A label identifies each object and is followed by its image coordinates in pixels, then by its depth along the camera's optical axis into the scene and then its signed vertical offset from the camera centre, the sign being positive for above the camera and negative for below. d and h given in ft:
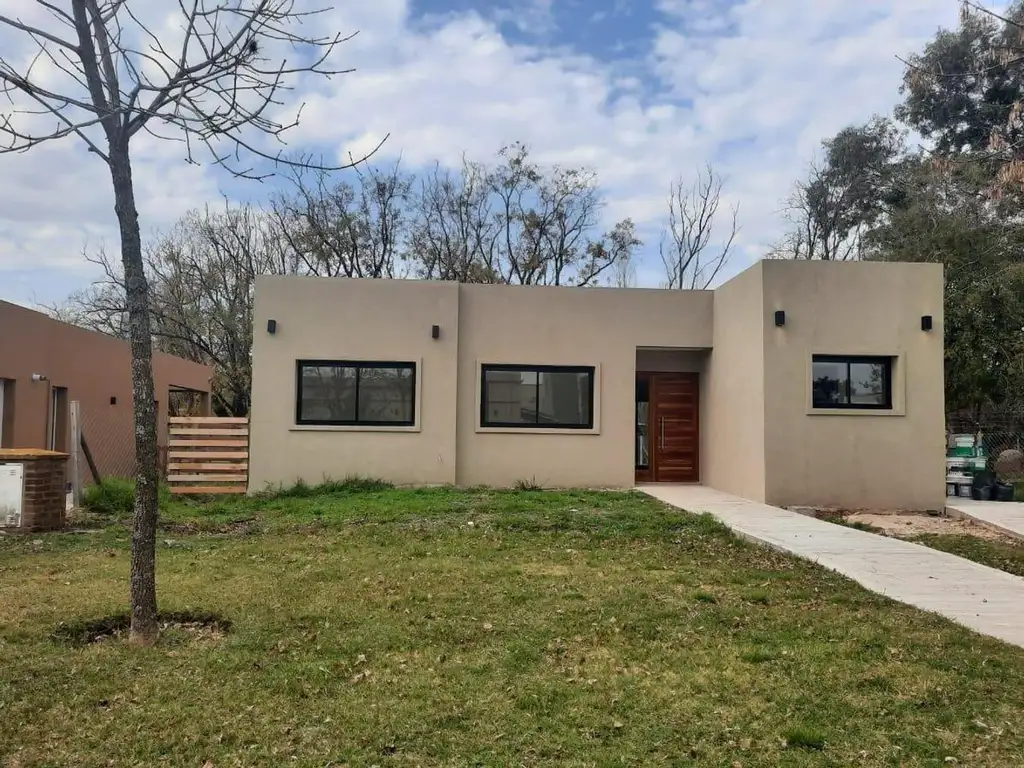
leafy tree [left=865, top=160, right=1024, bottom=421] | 56.49 +9.57
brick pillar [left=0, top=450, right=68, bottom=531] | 29.73 -3.29
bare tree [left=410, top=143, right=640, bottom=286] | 94.02 +22.77
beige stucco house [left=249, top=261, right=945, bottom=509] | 38.04 +1.37
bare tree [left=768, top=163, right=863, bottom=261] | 86.07 +21.55
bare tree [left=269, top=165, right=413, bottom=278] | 90.94 +21.75
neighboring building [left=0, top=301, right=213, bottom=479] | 42.04 +1.23
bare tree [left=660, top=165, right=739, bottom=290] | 96.32 +21.98
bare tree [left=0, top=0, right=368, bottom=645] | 14.92 +5.73
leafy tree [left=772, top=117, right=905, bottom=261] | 81.56 +23.76
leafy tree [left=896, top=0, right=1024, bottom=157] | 63.77 +28.60
